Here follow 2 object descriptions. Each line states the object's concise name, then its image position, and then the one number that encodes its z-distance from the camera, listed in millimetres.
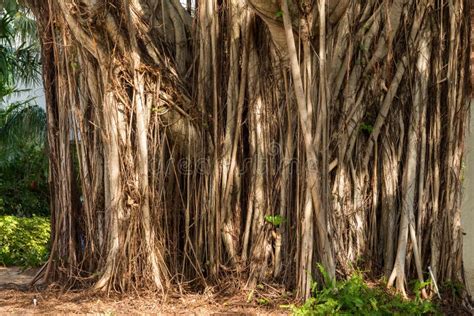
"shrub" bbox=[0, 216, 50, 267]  8420
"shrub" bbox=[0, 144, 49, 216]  12344
